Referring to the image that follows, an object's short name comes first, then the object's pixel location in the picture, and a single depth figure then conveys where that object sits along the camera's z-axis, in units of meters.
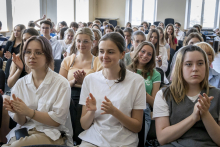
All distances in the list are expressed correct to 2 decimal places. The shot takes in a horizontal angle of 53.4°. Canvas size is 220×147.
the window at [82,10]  11.48
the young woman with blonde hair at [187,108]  1.32
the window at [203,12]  12.49
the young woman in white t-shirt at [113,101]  1.47
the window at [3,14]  6.71
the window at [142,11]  13.22
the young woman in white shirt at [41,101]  1.50
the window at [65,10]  9.66
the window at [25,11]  7.26
